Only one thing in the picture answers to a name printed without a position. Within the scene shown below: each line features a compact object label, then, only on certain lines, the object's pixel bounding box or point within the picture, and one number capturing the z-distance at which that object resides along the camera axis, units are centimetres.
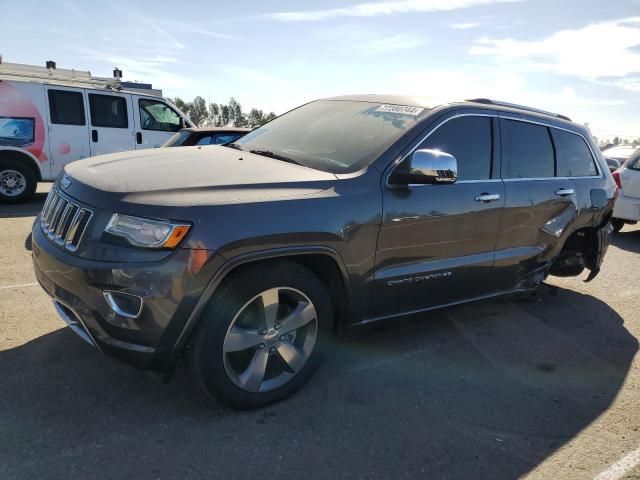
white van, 865
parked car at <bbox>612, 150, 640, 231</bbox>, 830
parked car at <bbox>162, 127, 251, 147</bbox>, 775
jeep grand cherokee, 242
